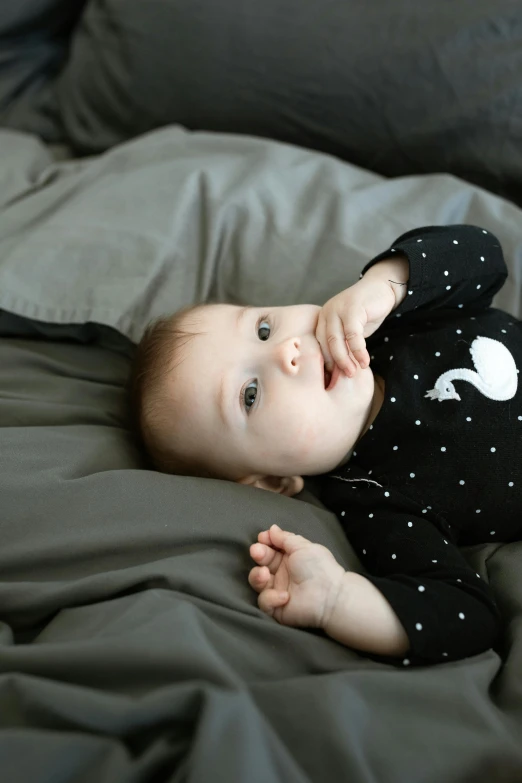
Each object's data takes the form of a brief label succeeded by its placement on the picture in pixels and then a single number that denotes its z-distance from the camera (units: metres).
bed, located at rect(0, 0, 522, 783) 0.66
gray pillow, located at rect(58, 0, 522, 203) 1.28
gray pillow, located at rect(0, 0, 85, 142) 1.62
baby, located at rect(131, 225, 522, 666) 0.92
